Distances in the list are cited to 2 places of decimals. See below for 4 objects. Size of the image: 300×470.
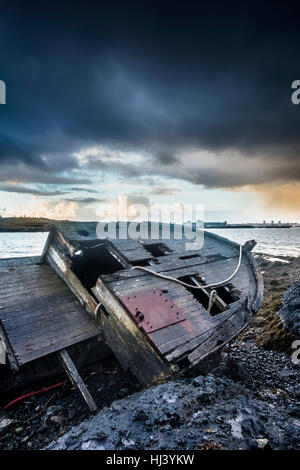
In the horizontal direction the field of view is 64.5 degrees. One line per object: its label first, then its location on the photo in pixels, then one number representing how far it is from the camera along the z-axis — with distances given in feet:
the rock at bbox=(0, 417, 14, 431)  14.75
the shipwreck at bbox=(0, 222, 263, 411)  15.26
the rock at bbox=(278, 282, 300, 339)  22.29
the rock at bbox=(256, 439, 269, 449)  9.08
